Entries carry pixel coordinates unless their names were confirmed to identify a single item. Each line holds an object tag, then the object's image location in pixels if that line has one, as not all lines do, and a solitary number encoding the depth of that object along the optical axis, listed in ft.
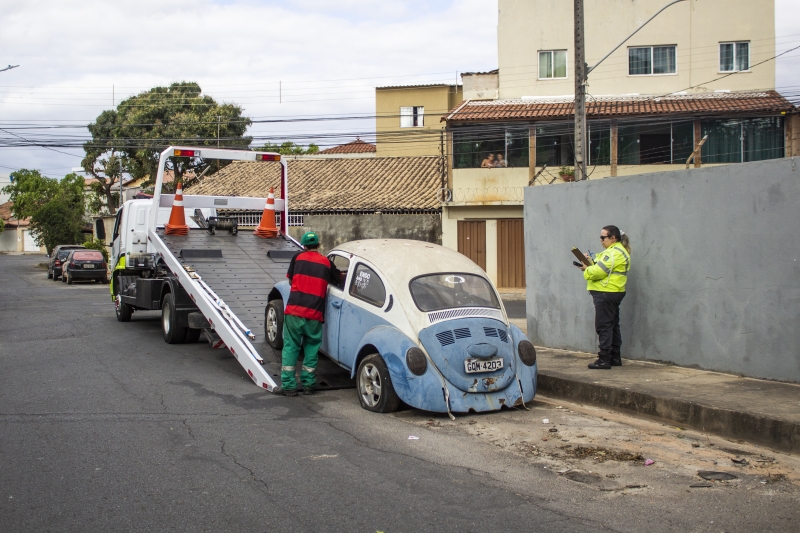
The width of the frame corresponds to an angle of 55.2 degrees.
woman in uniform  28.55
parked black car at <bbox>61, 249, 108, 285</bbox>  102.06
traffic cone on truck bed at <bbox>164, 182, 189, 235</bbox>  42.04
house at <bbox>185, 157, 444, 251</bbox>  99.76
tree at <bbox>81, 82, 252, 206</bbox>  143.74
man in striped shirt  26.99
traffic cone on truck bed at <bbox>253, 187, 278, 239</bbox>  44.42
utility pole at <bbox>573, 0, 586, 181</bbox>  48.73
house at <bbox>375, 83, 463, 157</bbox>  133.80
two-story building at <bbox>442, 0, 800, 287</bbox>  85.61
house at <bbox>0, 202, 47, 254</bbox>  229.04
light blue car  23.97
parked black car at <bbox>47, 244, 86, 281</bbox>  111.04
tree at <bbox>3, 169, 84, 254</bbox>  157.48
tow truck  32.37
